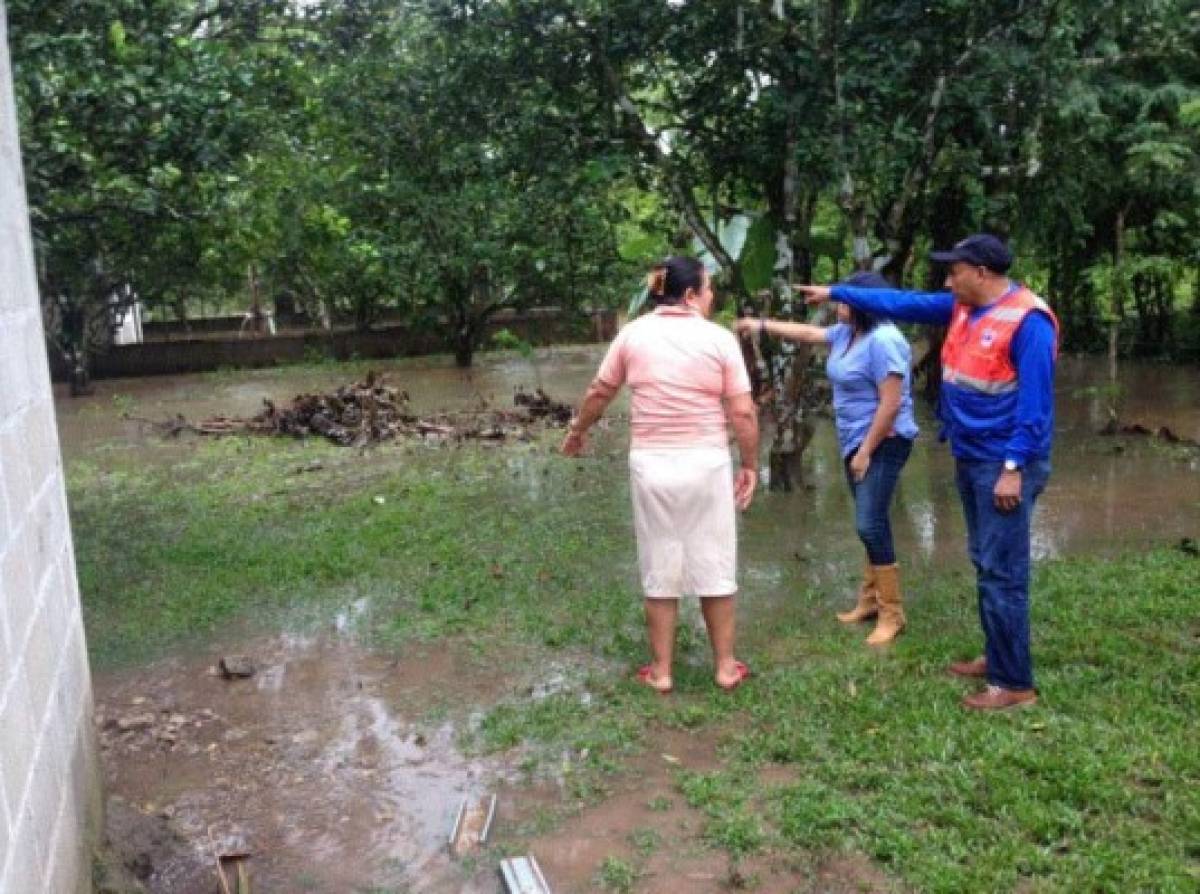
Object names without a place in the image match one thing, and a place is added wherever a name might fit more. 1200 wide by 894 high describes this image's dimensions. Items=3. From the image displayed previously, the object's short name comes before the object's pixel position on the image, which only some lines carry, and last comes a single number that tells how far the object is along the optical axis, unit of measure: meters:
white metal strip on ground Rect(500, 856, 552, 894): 3.40
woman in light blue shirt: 5.12
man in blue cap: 4.11
